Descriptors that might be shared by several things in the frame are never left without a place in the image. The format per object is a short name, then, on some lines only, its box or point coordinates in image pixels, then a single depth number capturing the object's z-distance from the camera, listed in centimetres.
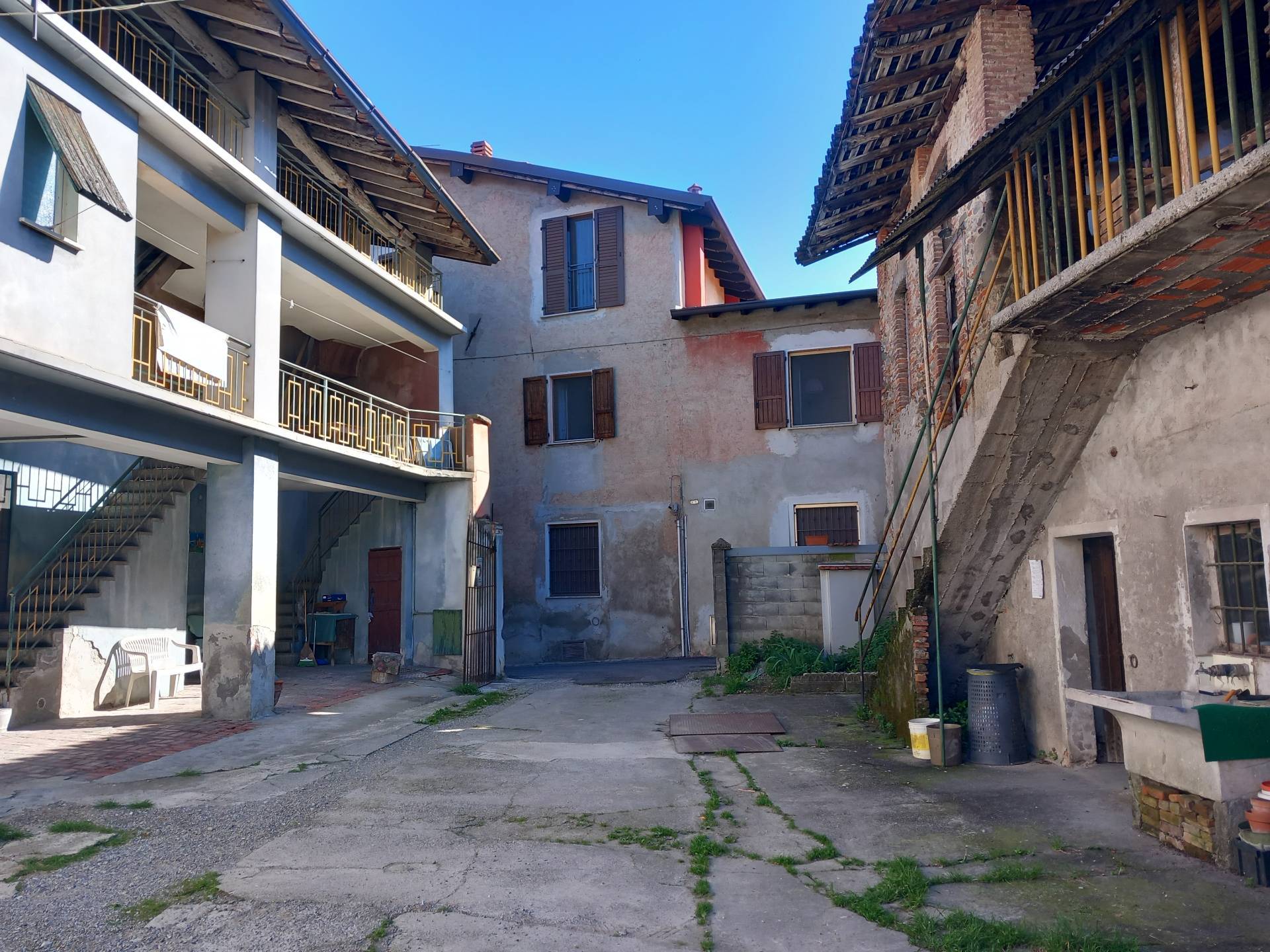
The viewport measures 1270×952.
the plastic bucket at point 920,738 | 787
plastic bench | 1146
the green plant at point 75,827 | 617
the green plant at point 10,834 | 592
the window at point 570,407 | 1788
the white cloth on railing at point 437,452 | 1478
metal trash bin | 773
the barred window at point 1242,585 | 554
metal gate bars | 1391
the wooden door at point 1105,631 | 732
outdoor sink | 481
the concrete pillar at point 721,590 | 1287
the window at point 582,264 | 1836
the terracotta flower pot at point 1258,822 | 458
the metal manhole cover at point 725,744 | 861
